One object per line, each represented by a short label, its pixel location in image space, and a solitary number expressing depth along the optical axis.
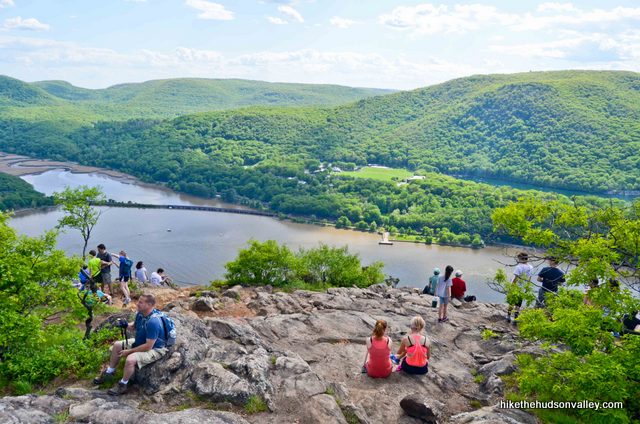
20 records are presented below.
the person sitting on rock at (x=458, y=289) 16.44
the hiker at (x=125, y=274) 14.22
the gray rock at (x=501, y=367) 9.80
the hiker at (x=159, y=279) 18.00
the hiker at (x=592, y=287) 7.52
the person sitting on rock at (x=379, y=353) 8.95
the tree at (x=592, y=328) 6.64
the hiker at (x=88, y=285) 12.37
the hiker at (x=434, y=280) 14.93
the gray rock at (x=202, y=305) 13.82
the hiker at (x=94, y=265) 13.29
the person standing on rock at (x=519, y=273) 8.98
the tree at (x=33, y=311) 8.26
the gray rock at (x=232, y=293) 15.65
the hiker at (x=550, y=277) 11.44
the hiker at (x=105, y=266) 14.36
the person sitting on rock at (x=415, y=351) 9.22
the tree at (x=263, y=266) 20.22
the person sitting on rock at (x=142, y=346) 7.68
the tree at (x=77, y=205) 17.34
